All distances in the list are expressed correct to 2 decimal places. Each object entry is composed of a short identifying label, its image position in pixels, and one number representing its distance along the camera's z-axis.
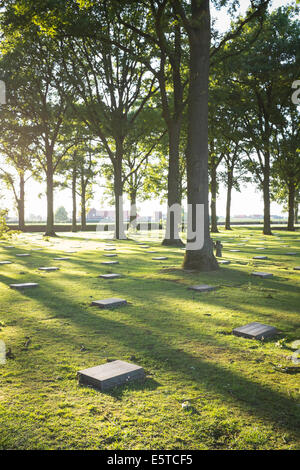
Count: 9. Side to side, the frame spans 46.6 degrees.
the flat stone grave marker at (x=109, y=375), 3.05
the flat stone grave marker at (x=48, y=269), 10.20
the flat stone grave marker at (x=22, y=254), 13.89
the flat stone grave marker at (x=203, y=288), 7.31
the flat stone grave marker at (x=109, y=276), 8.87
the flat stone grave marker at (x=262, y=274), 8.91
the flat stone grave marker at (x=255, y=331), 4.35
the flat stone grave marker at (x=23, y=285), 7.54
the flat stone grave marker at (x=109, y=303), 5.92
